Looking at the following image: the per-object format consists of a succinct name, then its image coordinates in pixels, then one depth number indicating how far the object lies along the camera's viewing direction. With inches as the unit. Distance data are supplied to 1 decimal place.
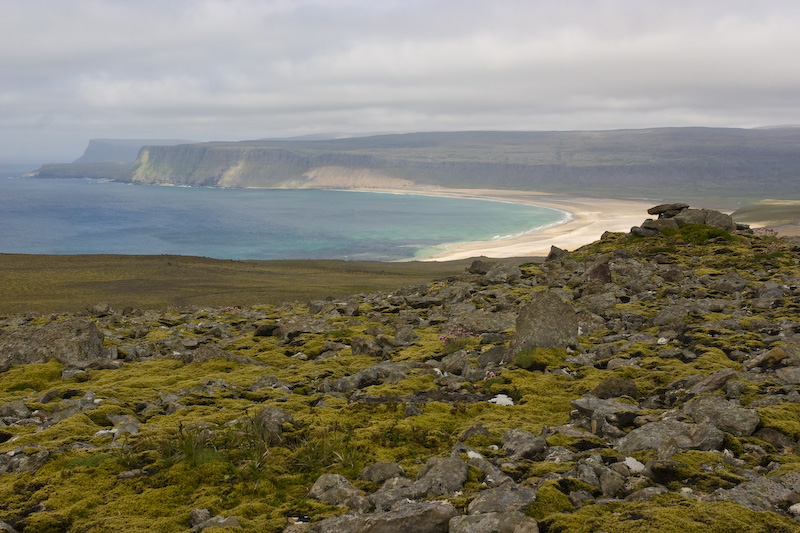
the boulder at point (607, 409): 360.5
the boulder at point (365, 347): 617.6
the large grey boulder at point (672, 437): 306.3
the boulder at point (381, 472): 301.6
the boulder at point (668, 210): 1439.5
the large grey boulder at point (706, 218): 1290.6
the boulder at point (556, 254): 1286.9
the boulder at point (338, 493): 268.8
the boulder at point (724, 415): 324.5
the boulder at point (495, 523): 227.1
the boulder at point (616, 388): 419.5
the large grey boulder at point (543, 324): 553.9
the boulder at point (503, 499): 246.7
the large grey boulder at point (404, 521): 235.3
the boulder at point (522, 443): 321.1
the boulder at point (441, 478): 274.4
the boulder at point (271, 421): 355.3
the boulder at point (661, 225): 1298.0
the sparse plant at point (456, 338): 597.0
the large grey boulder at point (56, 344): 595.8
